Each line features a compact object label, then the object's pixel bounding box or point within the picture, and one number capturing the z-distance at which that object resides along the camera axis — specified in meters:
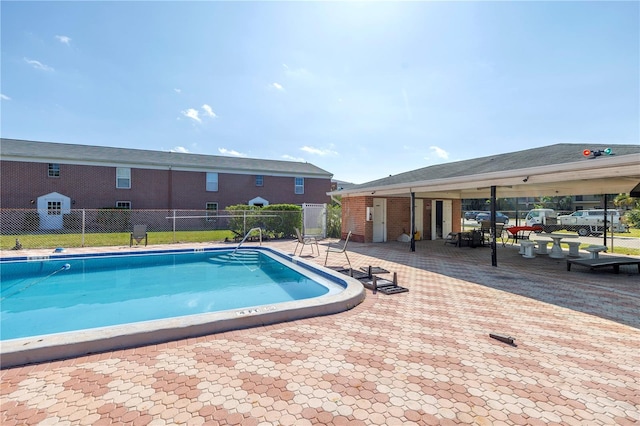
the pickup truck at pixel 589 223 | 21.77
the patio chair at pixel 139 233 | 13.00
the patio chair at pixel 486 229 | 15.31
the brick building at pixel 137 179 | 20.30
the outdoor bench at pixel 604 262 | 8.08
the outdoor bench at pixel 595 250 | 9.55
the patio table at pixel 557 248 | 11.08
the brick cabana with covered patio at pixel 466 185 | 6.96
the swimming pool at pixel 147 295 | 3.63
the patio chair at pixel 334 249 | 12.05
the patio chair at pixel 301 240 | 10.85
